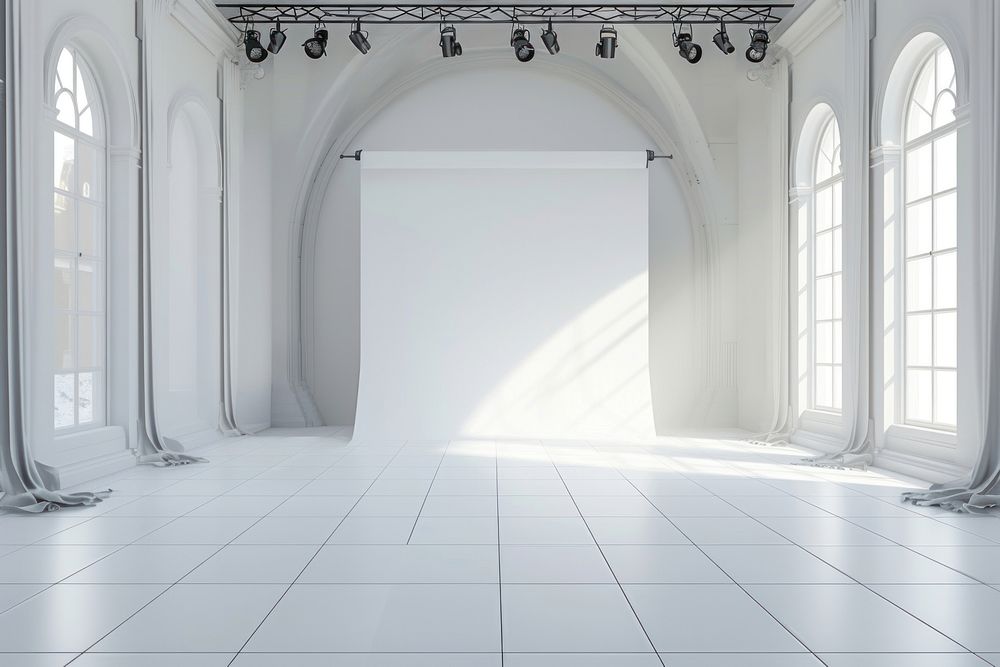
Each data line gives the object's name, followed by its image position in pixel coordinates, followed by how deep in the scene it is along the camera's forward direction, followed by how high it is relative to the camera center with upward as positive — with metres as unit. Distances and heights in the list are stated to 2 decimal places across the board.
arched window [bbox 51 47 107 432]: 5.07 +0.59
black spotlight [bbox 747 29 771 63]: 7.00 +2.69
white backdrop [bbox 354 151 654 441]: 7.14 +0.35
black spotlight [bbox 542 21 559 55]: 7.22 +2.85
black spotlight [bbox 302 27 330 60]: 7.29 +2.81
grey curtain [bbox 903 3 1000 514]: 4.05 -0.06
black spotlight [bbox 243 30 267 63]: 7.11 +2.73
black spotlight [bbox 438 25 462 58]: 7.20 +2.83
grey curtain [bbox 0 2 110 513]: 4.03 -0.04
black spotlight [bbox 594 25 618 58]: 7.18 +2.78
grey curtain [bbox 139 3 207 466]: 5.59 +0.43
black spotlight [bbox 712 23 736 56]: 7.14 +2.81
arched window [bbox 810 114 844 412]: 6.44 +0.54
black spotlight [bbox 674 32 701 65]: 7.26 +2.78
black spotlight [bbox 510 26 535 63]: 7.17 +2.77
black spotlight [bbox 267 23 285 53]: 7.11 +2.80
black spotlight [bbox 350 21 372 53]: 7.21 +2.84
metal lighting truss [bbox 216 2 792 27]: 7.29 +3.22
